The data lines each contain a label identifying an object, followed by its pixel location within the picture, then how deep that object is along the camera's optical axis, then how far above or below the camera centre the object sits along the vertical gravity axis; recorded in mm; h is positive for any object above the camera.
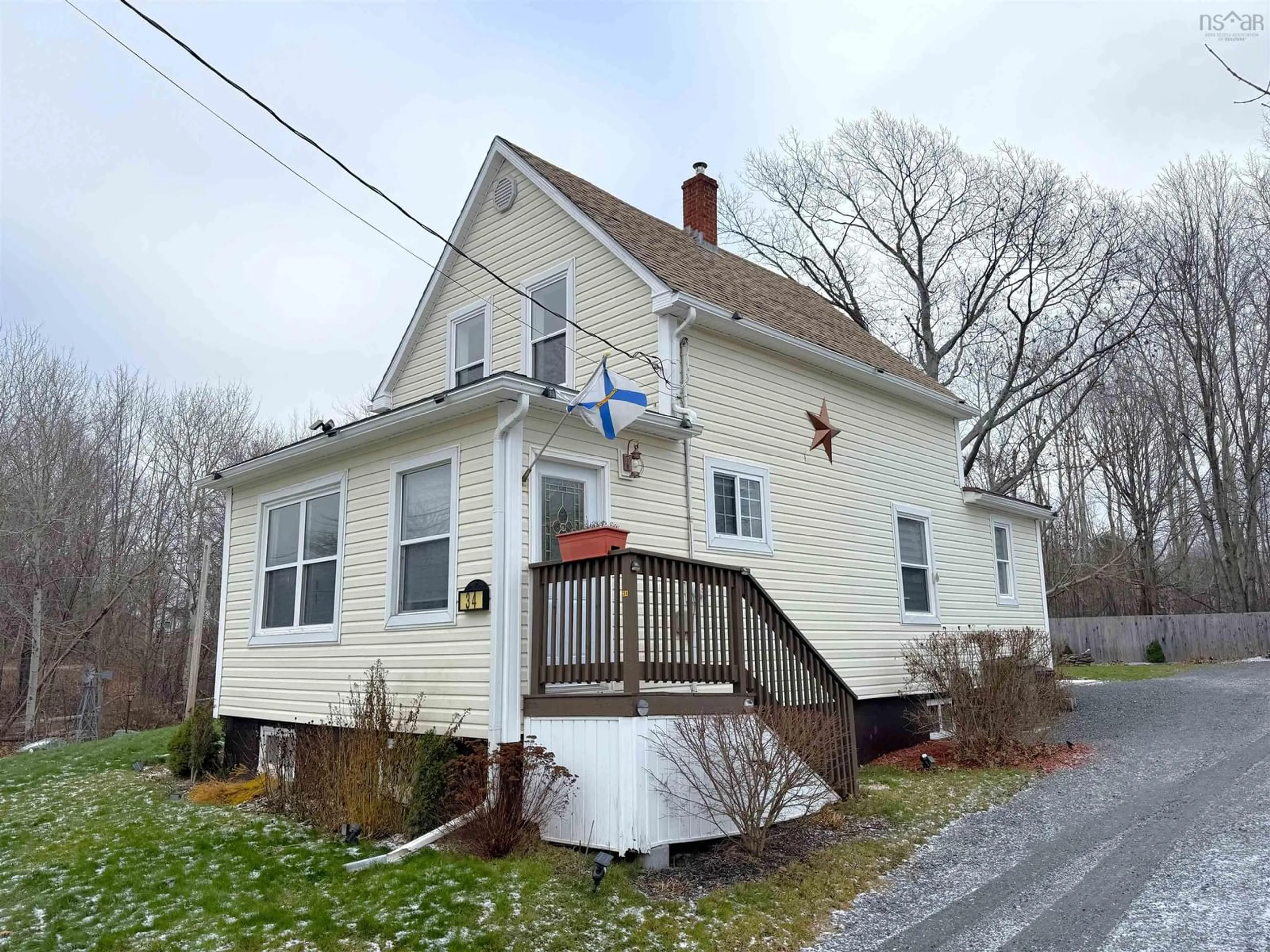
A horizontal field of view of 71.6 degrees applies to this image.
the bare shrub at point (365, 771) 7512 -1055
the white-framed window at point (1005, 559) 14805 +1379
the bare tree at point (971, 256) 25766 +11733
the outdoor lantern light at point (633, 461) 8562 +1781
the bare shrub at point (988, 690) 10289 -563
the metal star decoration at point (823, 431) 11305 +2714
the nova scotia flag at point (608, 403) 7512 +2060
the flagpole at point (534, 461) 7648 +1602
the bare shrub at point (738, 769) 6547 -912
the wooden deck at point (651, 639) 6676 +59
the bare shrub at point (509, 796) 6516 -1112
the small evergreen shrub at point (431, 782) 7176 -1078
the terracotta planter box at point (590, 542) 7199 +851
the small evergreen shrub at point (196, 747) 10562 -1133
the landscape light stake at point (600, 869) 5789 -1440
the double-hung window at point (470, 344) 12008 +4172
